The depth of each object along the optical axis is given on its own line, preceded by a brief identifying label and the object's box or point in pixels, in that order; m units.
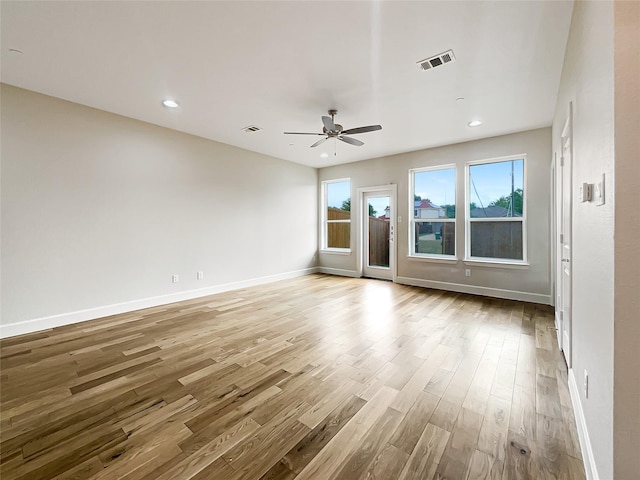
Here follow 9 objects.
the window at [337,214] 7.07
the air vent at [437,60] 2.54
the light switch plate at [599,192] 1.18
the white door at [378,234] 6.24
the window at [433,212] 5.39
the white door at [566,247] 2.23
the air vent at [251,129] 4.41
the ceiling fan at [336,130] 3.40
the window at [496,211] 4.68
